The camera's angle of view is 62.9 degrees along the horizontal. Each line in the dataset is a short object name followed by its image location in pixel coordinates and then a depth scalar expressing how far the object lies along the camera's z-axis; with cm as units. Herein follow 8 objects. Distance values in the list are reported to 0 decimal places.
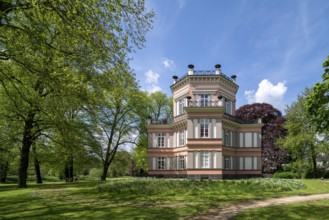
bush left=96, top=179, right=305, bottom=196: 1581
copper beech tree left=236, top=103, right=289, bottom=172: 4519
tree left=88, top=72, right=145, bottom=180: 3578
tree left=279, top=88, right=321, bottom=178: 3572
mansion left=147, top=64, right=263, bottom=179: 3042
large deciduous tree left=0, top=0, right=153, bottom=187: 812
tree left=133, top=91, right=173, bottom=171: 4833
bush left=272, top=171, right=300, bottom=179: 3444
